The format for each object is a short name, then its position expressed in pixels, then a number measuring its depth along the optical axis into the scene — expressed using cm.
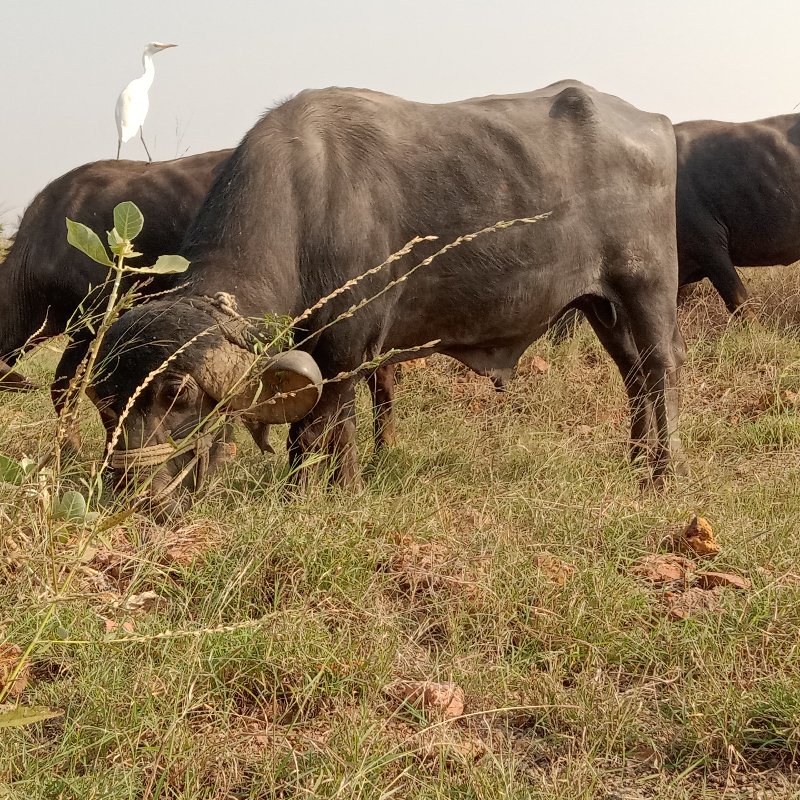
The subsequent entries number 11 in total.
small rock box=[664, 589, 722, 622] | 628
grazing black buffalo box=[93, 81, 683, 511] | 740
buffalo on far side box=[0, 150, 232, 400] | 1198
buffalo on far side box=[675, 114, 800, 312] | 1794
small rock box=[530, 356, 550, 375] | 1370
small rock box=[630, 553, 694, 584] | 682
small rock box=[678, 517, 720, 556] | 709
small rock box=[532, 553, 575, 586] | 657
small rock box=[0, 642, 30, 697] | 518
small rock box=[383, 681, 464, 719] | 522
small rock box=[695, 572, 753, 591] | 662
